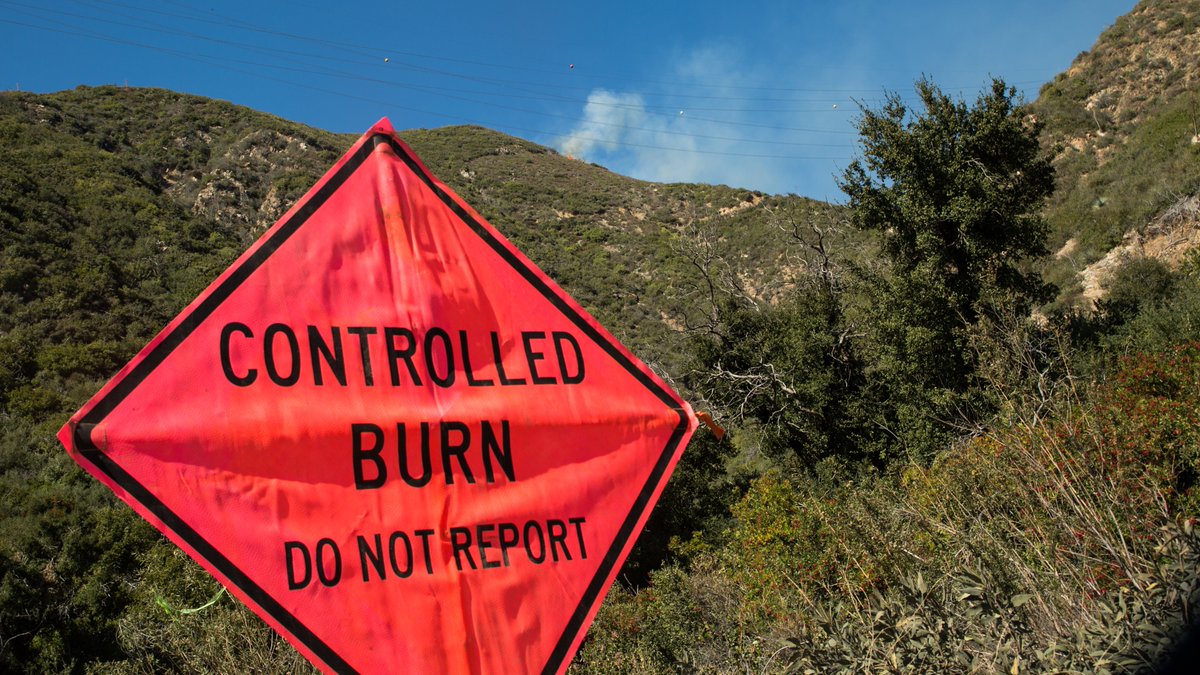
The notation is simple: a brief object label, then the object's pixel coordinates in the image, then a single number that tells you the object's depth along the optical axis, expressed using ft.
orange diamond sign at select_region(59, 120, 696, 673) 7.54
